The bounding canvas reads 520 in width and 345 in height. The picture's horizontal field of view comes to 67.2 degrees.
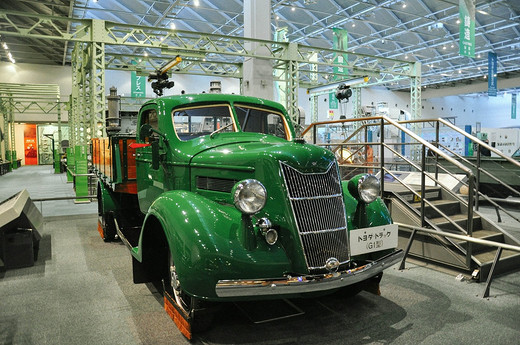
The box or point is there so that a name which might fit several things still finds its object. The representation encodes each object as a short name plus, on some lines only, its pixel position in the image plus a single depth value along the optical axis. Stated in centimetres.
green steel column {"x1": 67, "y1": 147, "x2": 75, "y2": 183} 1561
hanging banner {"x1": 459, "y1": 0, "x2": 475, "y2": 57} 1178
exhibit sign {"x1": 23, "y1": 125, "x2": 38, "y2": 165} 3172
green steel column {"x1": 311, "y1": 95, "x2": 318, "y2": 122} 2559
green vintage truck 265
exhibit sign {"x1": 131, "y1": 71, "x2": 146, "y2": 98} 1767
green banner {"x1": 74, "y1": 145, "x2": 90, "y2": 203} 1023
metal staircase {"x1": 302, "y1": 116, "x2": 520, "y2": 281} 421
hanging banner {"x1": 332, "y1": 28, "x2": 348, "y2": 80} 1579
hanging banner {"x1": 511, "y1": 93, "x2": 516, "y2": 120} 2973
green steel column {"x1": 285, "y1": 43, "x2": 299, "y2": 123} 1343
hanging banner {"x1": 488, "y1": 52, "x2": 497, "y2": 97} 1889
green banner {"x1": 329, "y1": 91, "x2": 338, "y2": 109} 2297
